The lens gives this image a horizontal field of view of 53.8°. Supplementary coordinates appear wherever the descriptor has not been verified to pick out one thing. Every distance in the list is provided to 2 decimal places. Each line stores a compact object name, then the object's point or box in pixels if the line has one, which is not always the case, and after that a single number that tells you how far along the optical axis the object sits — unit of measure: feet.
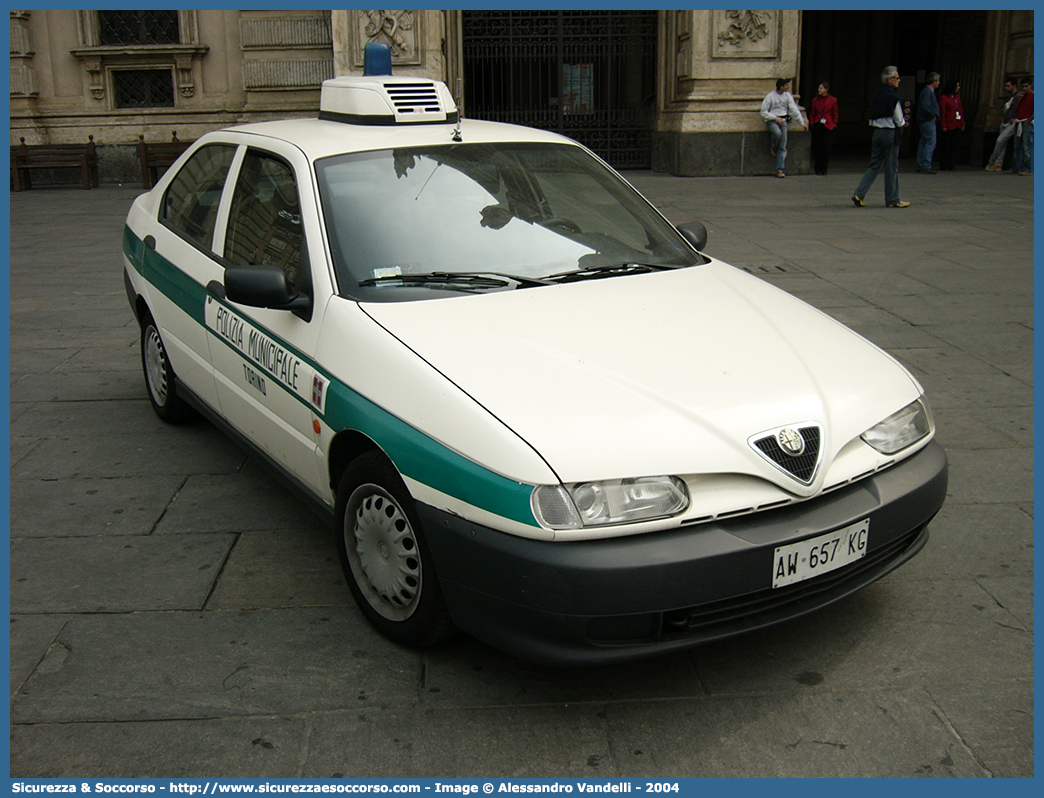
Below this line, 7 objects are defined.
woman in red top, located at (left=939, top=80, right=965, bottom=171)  62.80
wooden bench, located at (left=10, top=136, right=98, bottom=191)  59.82
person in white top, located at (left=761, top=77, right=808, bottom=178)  56.65
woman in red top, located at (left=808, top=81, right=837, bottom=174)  59.07
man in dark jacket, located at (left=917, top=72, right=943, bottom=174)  56.95
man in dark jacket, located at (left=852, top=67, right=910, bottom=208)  42.70
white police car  8.86
